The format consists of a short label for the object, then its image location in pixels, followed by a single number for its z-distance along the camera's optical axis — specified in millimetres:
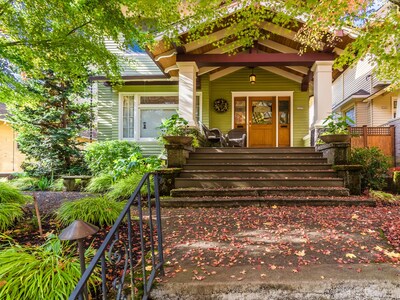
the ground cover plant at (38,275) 1840
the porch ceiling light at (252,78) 9289
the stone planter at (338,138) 5652
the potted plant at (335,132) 5669
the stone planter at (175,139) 5707
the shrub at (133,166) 6554
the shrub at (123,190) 5398
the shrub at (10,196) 4273
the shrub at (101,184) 6570
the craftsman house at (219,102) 10133
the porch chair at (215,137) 8809
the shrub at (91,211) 3494
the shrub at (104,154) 8133
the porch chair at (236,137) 9117
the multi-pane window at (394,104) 12695
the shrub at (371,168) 5859
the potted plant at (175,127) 6138
